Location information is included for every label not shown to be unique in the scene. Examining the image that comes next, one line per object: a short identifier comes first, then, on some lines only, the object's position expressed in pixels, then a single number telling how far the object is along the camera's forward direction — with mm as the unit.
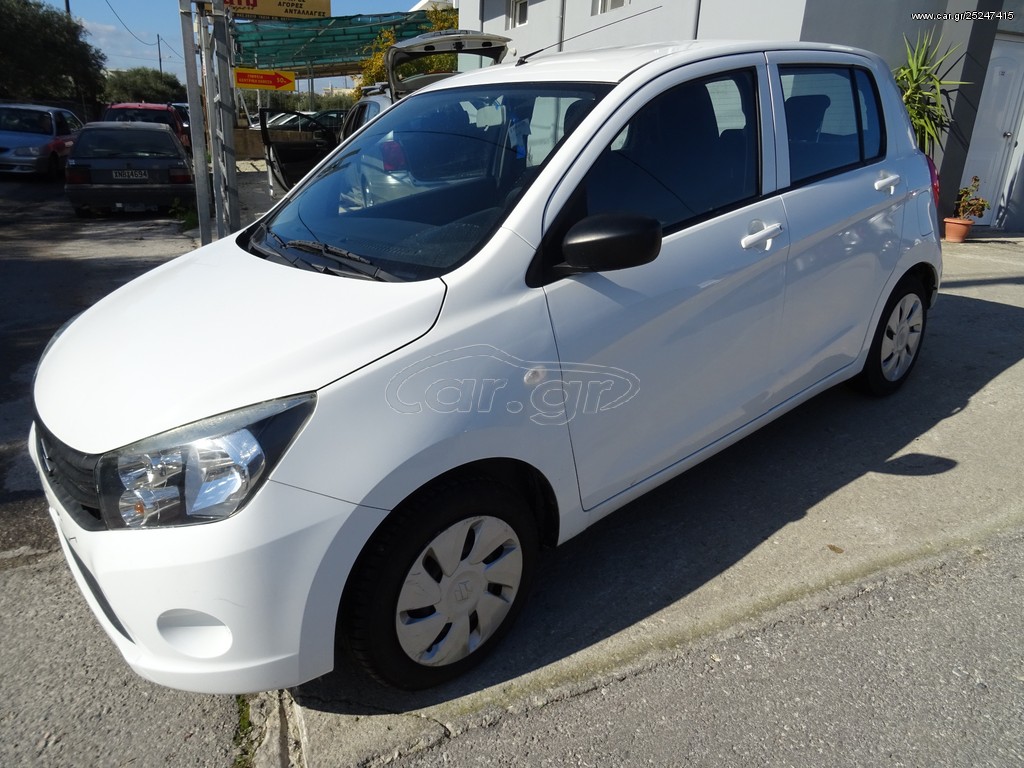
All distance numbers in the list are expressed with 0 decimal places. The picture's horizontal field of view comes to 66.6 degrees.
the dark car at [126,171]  10719
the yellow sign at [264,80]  10141
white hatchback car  1953
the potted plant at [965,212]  9547
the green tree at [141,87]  53469
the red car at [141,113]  17609
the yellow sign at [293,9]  20312
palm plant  8750
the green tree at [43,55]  29938
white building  7977
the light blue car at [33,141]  15148
